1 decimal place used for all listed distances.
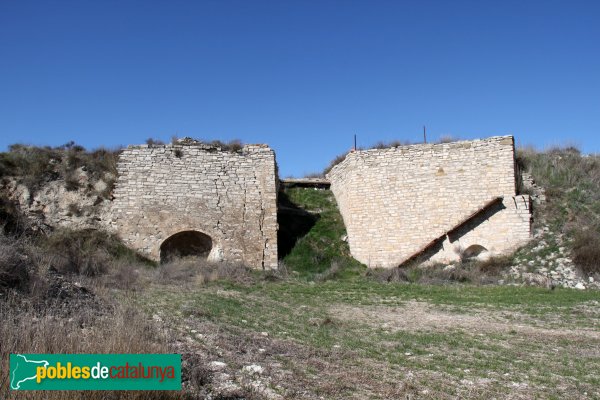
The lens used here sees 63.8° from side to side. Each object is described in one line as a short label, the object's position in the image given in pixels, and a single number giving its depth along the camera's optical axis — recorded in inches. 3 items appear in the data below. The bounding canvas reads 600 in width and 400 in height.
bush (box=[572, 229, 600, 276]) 537.6
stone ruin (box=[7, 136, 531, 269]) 637.3
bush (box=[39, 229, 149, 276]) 499.8
